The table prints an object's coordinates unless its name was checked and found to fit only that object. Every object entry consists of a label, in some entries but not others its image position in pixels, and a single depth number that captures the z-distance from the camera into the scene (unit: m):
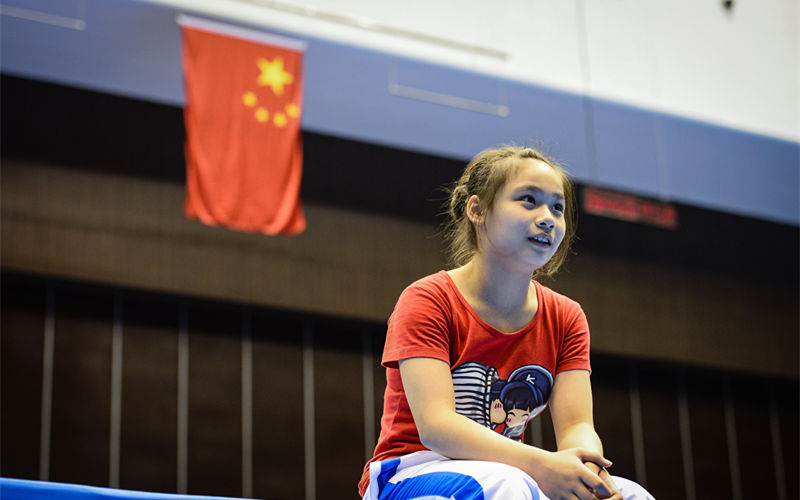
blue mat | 2.86
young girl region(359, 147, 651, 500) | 2.89
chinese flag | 6.74
